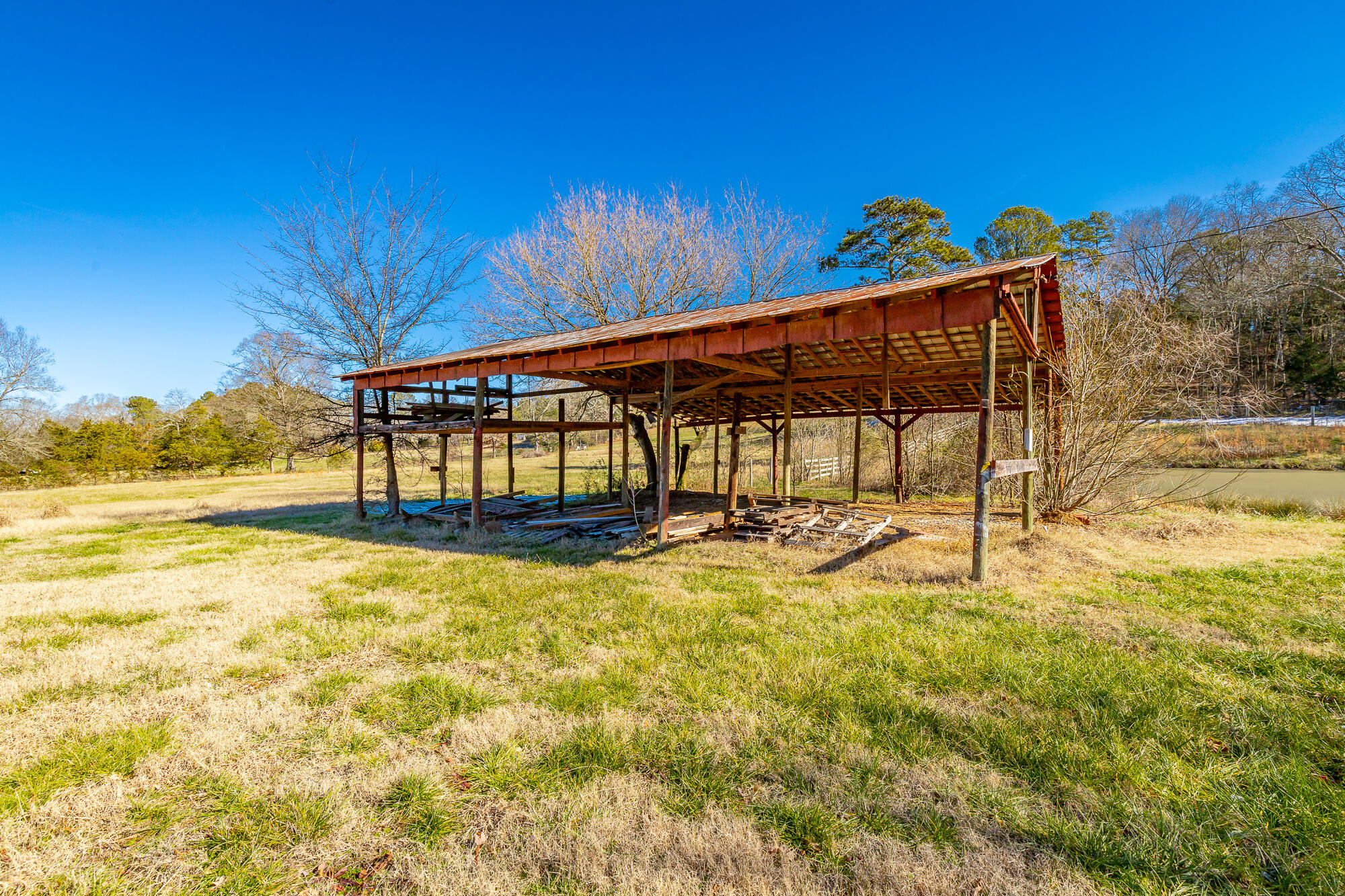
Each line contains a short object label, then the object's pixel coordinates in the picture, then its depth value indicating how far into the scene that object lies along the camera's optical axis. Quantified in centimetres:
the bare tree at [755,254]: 1733
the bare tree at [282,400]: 1523
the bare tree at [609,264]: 1612
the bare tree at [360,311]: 1465
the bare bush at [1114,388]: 996
